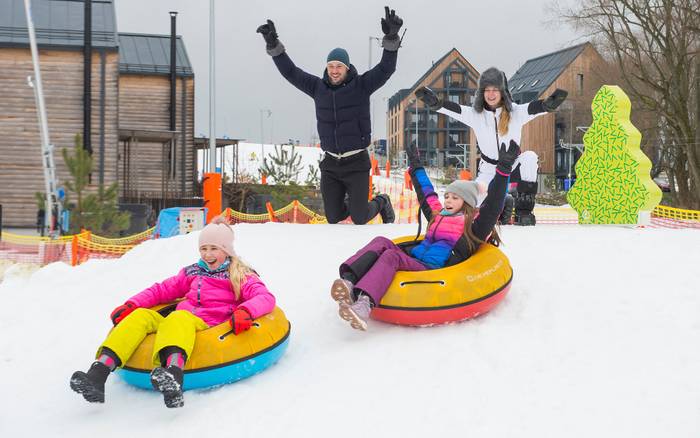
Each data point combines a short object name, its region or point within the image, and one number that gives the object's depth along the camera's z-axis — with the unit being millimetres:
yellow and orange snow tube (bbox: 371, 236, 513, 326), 5035
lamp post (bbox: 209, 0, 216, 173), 16672
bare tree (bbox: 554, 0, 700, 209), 18766
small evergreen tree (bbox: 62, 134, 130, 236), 15844
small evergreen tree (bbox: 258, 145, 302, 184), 29559
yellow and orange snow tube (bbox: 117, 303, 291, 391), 4383
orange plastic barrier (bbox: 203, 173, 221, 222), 13938
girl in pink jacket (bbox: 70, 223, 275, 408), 4016
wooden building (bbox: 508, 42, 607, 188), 40400
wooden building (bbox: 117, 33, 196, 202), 26578
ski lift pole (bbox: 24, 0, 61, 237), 16703
